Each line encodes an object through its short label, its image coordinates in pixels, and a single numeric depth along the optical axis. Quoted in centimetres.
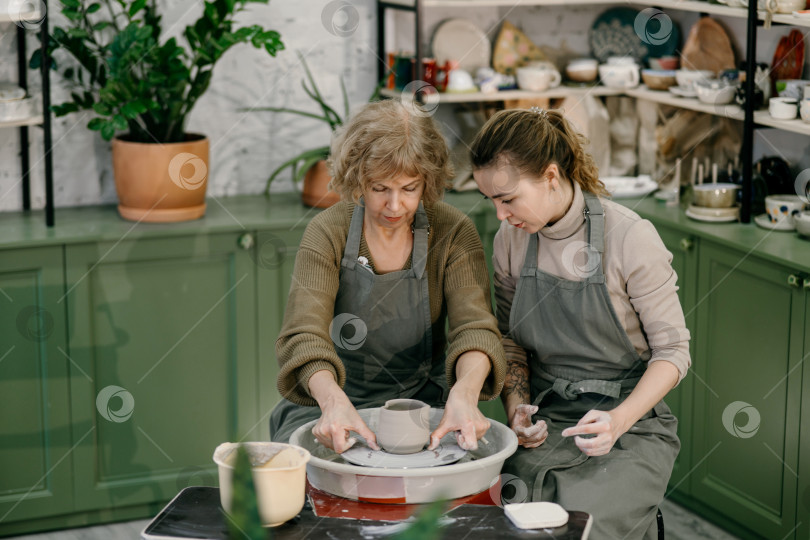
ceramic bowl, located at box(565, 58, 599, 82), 391
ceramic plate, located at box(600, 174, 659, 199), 366
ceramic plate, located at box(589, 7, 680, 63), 400
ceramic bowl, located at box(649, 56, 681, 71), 379
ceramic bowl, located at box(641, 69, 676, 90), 373
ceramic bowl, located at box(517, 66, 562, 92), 377
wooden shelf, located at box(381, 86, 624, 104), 360
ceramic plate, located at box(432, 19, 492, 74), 382
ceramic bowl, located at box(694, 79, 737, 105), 337
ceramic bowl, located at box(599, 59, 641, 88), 385
